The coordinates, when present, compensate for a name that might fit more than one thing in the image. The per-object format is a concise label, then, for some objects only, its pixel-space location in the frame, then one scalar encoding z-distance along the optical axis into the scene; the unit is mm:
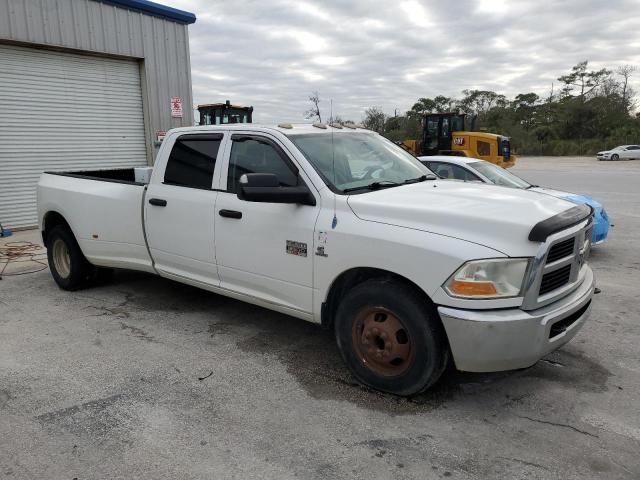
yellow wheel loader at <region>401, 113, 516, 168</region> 19688
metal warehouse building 10141
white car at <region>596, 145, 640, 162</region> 45156
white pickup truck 3059
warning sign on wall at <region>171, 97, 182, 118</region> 12711
